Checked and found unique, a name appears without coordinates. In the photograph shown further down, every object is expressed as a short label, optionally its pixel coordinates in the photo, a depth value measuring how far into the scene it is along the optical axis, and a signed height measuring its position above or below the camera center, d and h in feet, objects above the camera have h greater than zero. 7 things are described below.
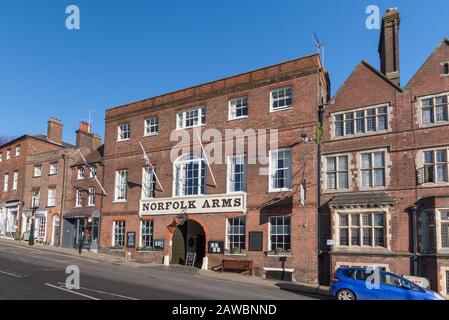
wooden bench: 77.56 -7.19
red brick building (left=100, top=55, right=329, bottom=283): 76.13 +9.00
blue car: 48.96 -6.87
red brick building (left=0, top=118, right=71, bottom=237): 132.26 +14.39
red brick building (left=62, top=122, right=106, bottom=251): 106.01 +4.68
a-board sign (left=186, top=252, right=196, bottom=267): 87.86 -6.90
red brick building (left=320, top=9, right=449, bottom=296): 64.13 +8.80
